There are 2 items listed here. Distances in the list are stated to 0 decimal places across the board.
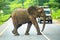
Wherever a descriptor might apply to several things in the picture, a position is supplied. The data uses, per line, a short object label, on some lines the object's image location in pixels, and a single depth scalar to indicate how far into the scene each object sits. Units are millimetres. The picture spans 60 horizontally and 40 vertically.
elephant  20875
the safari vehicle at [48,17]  37103
